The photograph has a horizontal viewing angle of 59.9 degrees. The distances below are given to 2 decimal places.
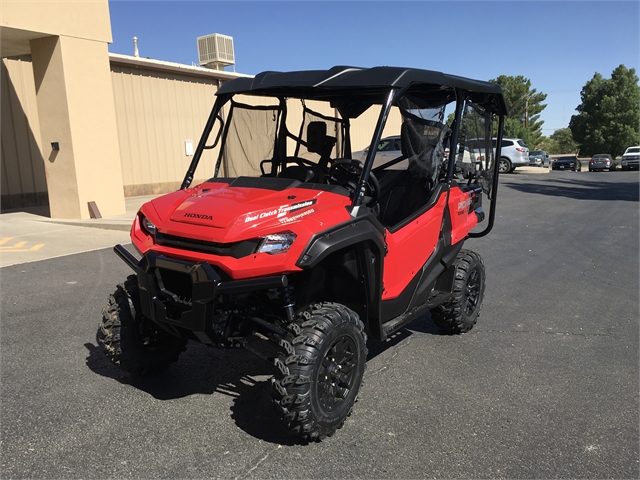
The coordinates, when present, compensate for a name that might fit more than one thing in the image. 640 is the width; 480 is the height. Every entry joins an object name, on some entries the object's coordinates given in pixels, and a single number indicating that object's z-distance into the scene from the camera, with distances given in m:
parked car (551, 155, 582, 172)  37.53
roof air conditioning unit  19.28
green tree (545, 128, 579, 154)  77.31
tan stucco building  10.34
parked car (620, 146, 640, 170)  35.94
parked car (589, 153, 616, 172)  37.44
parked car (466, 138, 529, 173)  27.77
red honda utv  3.02
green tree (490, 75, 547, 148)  60.50
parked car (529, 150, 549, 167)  38.72
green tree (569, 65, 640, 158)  53.72
